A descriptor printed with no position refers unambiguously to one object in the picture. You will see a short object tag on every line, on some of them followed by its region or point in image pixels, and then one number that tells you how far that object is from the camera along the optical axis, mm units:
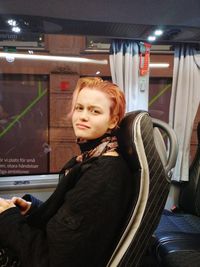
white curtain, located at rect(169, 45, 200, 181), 2621
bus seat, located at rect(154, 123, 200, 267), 1732
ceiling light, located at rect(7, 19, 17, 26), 2072
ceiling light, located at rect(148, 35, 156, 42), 2404
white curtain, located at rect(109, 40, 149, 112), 2467
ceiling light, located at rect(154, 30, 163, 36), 2332
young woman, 864
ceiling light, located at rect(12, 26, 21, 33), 2172
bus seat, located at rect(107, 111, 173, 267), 951
